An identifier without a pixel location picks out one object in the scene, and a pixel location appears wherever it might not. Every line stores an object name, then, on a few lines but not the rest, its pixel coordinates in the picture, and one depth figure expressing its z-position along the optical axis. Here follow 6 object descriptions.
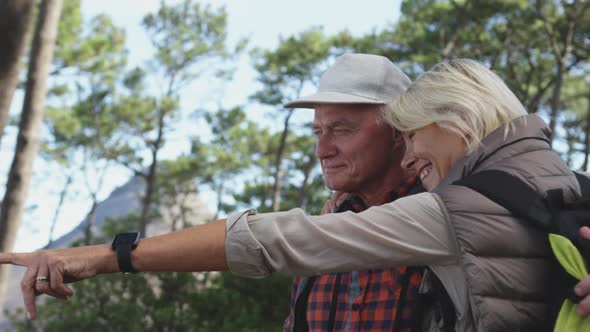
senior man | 2.60
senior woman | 1.60
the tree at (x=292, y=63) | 28.75
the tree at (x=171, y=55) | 29.23
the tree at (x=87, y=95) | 26.27
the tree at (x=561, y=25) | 18.52
